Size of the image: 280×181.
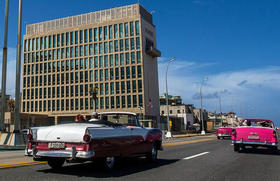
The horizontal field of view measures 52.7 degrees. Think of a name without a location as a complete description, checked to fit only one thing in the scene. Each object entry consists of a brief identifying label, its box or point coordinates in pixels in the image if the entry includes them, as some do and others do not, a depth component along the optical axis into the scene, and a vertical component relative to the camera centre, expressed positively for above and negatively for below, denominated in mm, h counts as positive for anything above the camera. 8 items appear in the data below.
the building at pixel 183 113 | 90938 +2411
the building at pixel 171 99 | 117181 +8946
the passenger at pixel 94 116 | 7973 +165
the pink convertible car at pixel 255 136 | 12062 -778
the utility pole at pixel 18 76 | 16888 +2963
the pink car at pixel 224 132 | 28027 -1316
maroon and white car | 5938 -457
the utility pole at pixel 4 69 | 17645 +3611
